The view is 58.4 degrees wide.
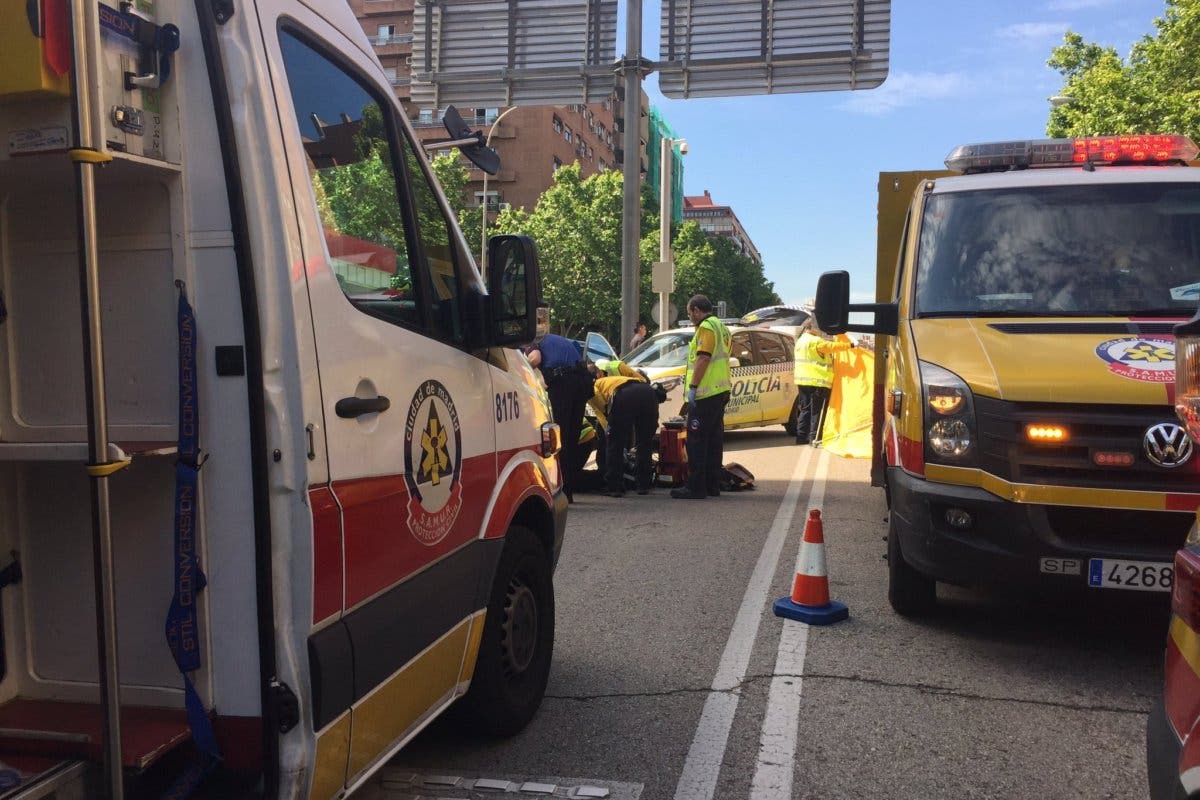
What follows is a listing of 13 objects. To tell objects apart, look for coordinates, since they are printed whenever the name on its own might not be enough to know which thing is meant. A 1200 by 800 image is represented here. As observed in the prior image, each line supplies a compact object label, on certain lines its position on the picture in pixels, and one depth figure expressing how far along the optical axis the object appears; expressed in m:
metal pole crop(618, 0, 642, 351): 18.61
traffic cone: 5.62
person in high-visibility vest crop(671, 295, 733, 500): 9.88
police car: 14.45
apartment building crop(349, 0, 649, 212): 62.81
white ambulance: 2.31
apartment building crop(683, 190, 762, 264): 168.62
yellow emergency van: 4.50
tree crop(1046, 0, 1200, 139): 24.91
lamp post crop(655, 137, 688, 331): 23.92
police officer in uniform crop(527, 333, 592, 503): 9.26
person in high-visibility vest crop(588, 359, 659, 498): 10.25
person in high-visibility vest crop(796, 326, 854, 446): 13.96
